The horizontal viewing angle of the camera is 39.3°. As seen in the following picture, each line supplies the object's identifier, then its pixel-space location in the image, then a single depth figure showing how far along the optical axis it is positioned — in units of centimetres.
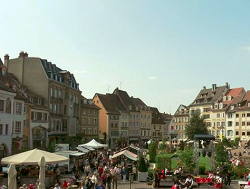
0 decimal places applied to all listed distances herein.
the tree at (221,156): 3322
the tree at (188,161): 3256
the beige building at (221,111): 8650
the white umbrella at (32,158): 2167
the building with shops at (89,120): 7480
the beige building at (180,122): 10019
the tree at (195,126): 7562
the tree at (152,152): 4841
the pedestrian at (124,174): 3103
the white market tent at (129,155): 3633
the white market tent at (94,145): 4612
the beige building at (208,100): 9088
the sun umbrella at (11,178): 1912
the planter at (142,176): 3120
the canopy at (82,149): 4205
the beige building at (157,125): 10614
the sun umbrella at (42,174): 1966
